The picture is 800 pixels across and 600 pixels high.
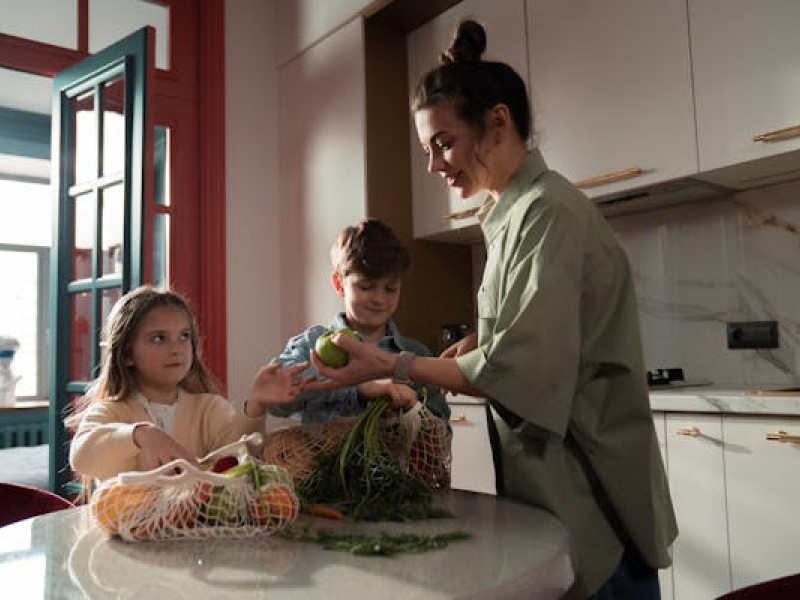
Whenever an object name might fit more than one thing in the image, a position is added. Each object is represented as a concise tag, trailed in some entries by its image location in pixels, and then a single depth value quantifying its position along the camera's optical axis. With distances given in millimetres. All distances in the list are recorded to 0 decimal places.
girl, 1360
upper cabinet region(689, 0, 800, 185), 1973
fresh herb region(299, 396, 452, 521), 877
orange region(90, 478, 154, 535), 770
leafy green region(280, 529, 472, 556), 698
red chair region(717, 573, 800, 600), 821
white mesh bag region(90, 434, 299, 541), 763
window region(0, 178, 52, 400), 6371
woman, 899
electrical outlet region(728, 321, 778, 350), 2285
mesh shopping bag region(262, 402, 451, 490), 984
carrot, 871
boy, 1380
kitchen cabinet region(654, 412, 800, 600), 1776
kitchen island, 595
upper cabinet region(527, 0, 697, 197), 2215
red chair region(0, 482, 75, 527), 1321
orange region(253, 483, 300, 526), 792
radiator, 5871
